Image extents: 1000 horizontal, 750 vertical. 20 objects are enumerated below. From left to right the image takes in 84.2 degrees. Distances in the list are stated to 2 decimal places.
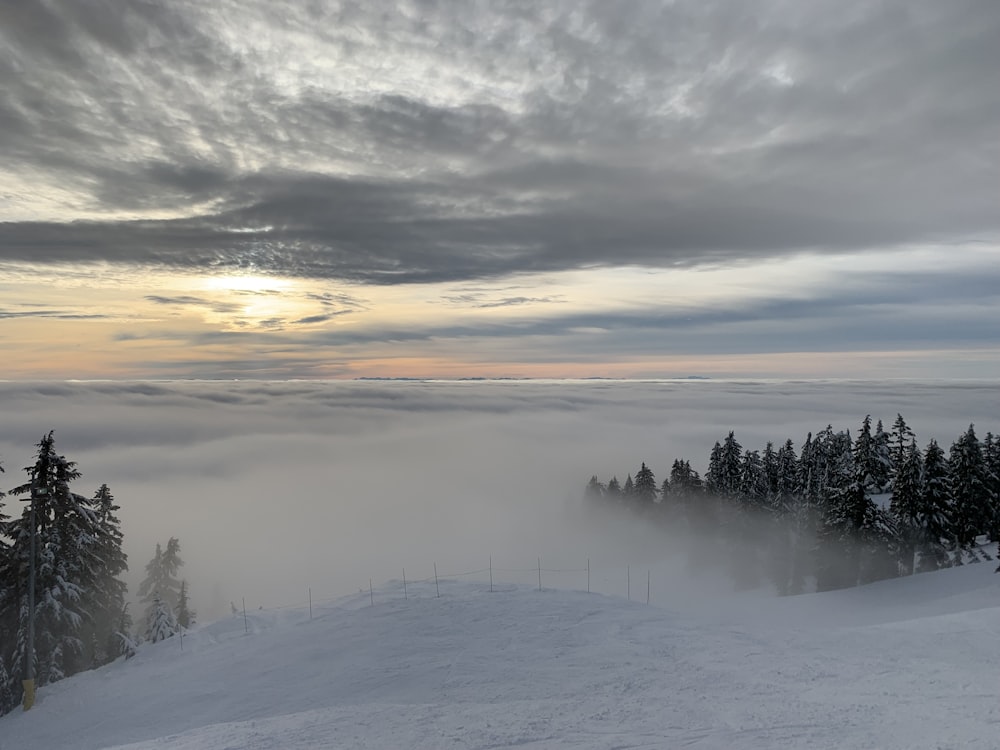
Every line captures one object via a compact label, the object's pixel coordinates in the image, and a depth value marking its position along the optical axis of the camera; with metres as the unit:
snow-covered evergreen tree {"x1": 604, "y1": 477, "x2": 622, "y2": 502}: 102.62
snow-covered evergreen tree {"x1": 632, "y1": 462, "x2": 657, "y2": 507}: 88.69
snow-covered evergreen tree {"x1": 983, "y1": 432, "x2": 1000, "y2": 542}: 50.78
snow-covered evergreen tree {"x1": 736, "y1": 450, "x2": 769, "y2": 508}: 61.44
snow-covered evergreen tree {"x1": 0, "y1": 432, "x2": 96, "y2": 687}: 29.95
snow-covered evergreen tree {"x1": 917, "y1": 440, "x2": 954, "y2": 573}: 45.97
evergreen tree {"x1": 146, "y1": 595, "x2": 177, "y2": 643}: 35.09
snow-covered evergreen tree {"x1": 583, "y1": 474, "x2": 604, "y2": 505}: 108.68
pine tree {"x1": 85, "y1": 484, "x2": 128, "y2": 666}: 33.66
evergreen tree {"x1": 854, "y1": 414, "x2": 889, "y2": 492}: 42.97
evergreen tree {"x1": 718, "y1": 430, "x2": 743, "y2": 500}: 64.75
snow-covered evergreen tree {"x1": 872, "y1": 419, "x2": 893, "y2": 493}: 44.71
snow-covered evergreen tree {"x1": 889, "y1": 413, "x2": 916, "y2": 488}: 50.19
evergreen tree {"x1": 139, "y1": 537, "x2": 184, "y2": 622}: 56.39
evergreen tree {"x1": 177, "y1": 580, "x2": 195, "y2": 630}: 53.91
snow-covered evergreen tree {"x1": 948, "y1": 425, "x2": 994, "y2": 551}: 48.84
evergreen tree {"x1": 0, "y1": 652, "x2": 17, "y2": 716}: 28.48
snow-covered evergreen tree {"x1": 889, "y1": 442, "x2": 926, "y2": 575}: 46.06
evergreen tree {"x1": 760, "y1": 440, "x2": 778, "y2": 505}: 64.88
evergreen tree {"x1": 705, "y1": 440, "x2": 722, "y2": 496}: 70.00
